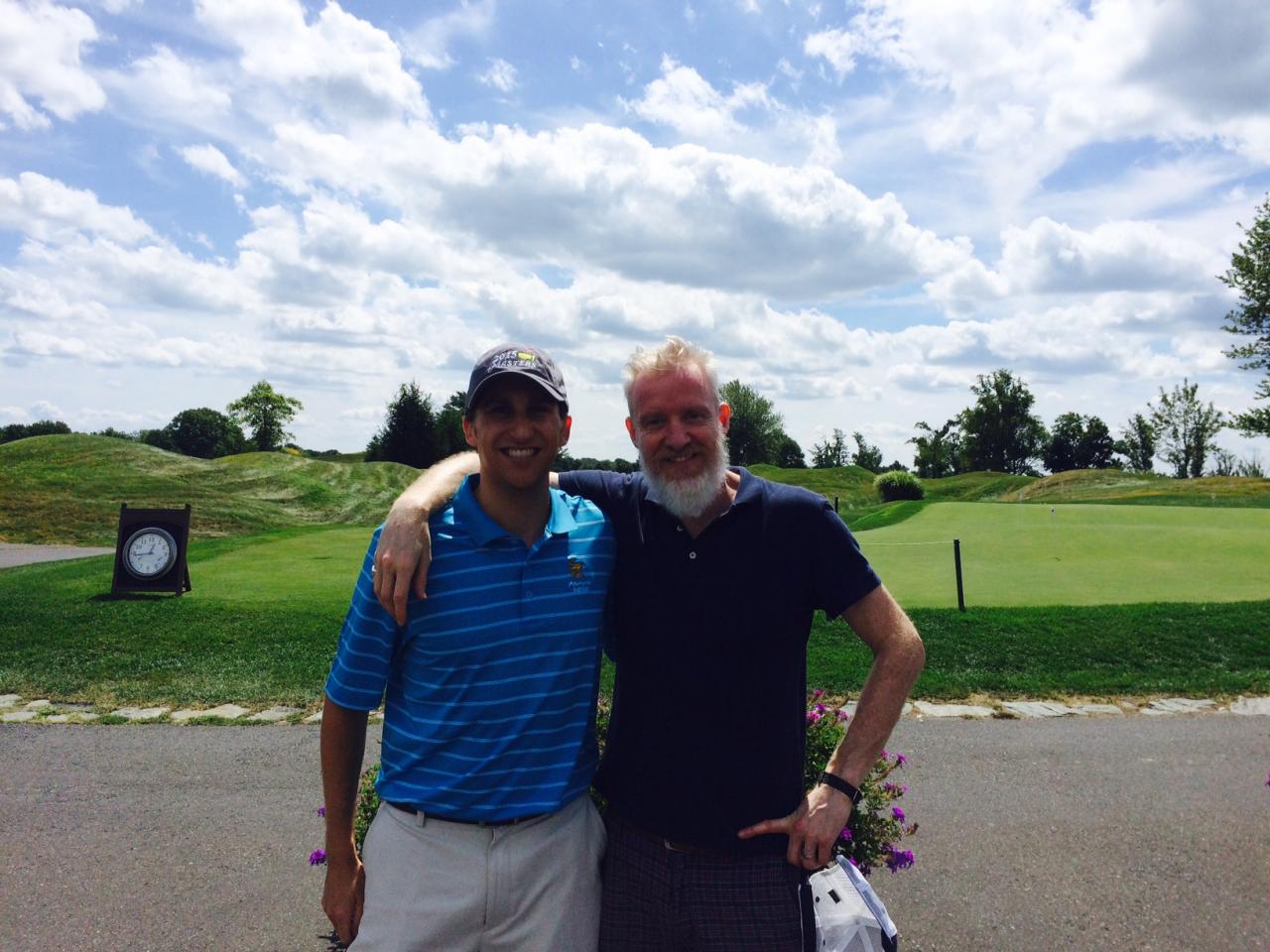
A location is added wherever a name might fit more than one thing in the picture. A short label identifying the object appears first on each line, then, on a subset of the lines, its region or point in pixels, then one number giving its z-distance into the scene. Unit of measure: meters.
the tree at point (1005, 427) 71.75
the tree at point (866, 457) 80.81
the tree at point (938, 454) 77.06
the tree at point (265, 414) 85.62
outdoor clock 12.09
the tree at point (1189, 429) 62.88
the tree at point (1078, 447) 74.00
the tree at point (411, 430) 58.38
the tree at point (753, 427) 80.25
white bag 2.68
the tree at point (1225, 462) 62.31
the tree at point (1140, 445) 68.06
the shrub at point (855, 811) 3.66
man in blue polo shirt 2.47
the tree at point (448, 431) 57.06
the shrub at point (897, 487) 35.03
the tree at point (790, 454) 79.88
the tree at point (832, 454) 80.50
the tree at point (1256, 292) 38.69
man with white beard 2.60
